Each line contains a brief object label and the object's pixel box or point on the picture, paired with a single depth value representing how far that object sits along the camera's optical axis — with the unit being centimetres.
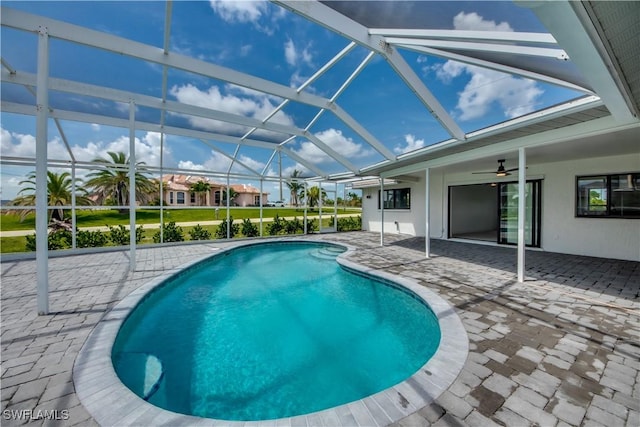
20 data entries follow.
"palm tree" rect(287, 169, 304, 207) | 1503
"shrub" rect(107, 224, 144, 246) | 992
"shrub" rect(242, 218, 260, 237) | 1280
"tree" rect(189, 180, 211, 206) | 1934
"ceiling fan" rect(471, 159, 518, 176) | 729
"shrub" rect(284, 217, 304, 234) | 1406
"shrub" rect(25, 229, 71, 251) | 861
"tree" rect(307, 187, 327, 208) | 3300
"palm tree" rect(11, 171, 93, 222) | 996
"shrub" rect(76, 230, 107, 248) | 917
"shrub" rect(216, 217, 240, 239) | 1213
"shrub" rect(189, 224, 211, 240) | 1164
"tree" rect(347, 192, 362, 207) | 2196
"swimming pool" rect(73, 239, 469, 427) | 196
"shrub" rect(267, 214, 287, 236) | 1377
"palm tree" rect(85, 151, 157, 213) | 1323
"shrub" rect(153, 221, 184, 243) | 1088
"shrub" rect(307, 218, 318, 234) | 1471
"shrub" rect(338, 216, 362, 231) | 1602
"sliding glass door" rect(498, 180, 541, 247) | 852
